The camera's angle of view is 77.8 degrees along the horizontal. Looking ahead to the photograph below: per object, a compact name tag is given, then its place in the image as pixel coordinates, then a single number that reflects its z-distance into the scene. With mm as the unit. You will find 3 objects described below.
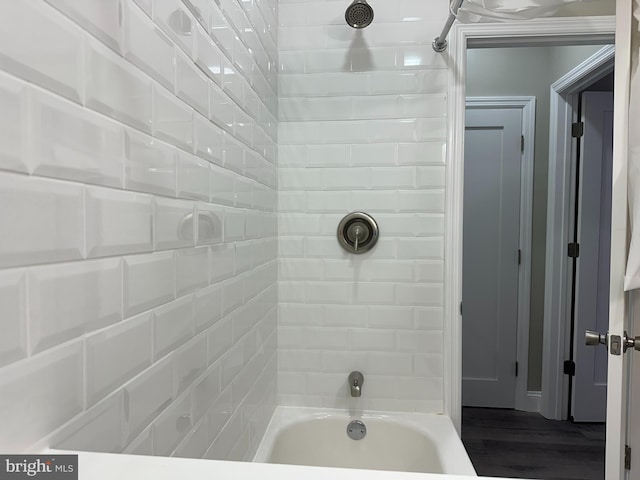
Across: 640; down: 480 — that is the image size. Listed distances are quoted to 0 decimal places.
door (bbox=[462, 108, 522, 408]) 2762
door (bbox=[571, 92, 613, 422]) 2609
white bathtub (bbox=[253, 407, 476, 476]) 1534
